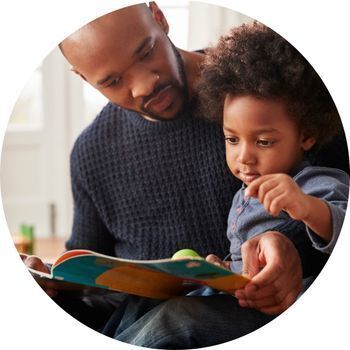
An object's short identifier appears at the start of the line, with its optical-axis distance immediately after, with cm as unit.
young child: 95
